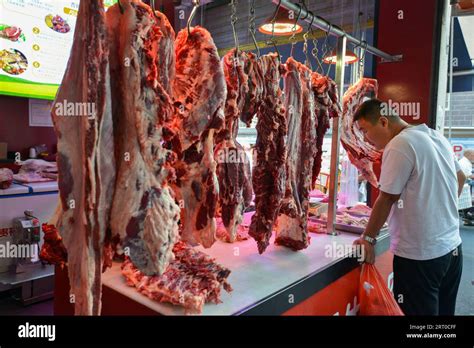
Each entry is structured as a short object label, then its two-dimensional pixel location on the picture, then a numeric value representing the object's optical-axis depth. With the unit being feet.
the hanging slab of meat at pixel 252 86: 7.79
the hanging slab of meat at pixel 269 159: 8.13
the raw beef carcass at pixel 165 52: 6.11
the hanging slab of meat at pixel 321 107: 9.87
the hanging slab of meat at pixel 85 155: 4.93
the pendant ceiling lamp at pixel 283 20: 9.47
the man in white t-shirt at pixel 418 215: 8.88
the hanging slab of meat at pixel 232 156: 7.30
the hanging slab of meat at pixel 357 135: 11.78
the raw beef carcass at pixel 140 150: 5.19
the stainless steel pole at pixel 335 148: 10.56
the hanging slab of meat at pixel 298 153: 9.02
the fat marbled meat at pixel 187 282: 5.89
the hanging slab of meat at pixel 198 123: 6.57
